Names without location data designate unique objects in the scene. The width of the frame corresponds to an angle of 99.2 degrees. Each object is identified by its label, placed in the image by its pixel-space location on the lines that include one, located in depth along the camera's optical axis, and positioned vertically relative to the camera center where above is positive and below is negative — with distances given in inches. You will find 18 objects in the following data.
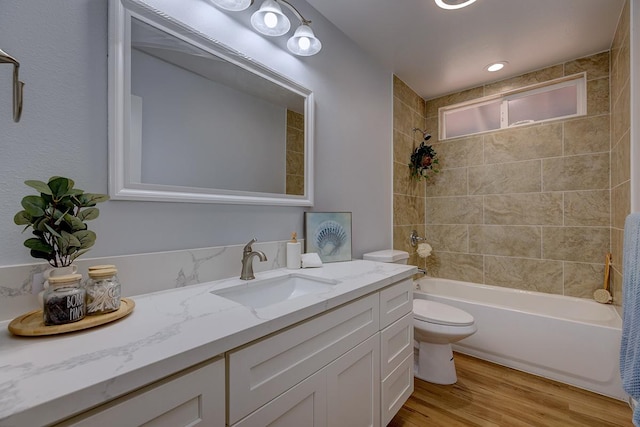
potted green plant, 27.4 -0.5
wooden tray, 25.3 -10.8
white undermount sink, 45.9 -13.8
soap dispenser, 59.1 -8.9
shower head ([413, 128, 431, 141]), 115.1 +36.0
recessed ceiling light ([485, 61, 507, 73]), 94.0 +52.2
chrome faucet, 48.8 -8.5
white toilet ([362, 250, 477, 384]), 71.7 -32.6
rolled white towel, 60.1 -10.2
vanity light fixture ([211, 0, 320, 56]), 47.3 +37.6
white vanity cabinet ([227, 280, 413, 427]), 29.3 -21.4
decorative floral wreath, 111.2 +22.0
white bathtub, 70.1 -35.0
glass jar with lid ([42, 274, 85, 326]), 26.5 -8.6
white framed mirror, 38.2 +16.6
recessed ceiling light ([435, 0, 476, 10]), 65.5 +51.3
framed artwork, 65.6 -5.1
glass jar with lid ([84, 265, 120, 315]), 29.2 -8.4
